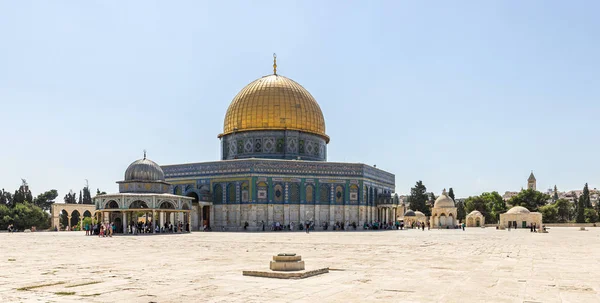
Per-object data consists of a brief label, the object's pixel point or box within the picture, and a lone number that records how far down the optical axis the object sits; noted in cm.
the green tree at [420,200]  9000
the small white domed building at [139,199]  4156
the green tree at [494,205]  9190
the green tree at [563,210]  10006
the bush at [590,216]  8581
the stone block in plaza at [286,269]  1105
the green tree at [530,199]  9050
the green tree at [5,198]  6778
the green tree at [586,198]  9300
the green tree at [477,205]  9356
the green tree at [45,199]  7825
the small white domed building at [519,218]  7138
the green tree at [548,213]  8756
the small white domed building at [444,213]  7362
